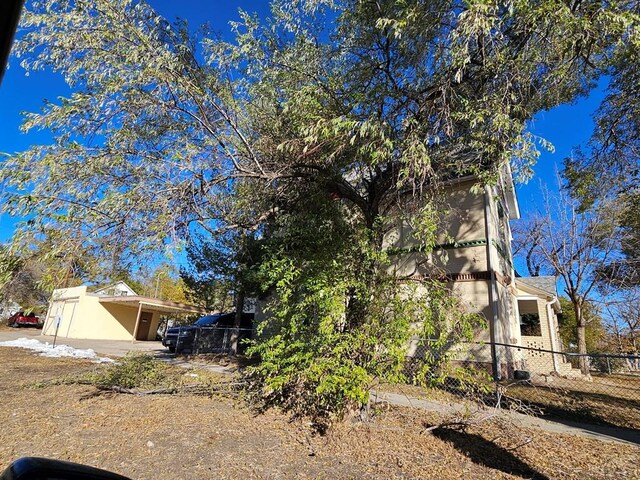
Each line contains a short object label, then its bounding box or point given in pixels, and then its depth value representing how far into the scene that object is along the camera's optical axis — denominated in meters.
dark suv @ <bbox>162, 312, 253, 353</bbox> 14.49
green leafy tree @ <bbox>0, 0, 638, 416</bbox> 5.21
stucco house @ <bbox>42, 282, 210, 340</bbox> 22.47
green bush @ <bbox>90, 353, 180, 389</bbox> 7.23
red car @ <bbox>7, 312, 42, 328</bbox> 31.92
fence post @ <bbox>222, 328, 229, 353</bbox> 14.01
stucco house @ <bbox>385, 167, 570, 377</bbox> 10.25
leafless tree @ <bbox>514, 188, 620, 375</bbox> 15.40
